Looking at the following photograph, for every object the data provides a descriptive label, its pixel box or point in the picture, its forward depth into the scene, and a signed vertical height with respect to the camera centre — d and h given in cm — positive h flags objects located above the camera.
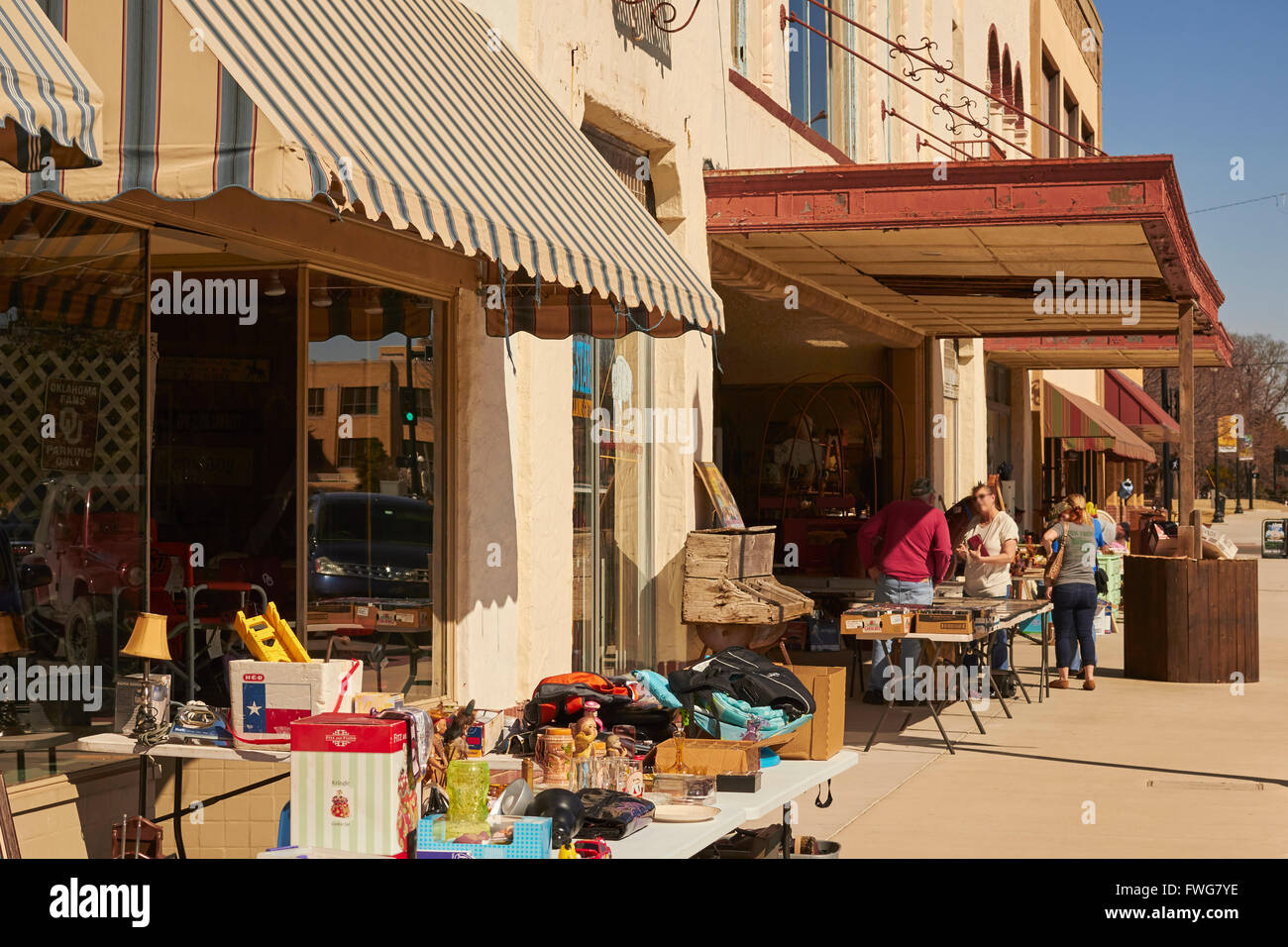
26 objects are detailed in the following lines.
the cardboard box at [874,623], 1097 -89
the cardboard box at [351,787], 459 -88
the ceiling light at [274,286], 800 +117
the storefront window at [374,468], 812 +20
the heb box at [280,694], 570 -74
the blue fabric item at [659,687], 664 -84
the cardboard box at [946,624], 1084 -88
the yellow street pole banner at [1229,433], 5202 +274
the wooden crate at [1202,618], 1421 -111
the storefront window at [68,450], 623 +23
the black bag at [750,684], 650 -79
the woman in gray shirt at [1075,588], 1380 -81
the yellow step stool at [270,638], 590 -54
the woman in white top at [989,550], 1298 -41
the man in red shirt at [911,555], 1238 -43
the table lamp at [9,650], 611 -61
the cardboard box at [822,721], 681 -101
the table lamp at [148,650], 597 -59
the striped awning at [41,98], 435 +122
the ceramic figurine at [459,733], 570 -92
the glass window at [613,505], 1091 -2
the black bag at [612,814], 503 -107
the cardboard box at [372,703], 568 -77
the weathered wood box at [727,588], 1146 -67
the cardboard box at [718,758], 587 -100
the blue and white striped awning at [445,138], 550 +161
